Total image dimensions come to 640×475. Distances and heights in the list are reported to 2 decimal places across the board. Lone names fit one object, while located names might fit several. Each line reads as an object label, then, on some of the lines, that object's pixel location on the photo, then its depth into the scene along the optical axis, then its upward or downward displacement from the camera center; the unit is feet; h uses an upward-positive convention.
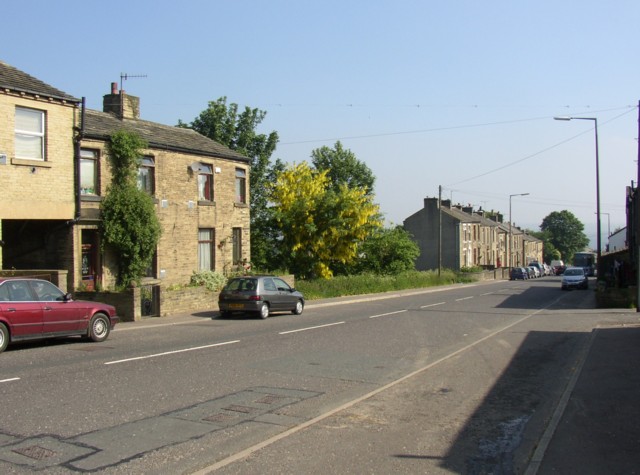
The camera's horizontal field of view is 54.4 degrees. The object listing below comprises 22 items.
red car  40.24 -3.92
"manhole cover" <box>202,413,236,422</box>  24.30 -6.41
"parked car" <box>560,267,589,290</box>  151.84 -6.61
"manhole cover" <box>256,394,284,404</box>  27.76 -6.53
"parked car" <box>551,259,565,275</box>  334.99 -7.83
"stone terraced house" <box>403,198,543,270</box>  252.83 +7.62
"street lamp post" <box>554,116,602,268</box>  115.61 +11.11
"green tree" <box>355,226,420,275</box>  157.99 +0.28
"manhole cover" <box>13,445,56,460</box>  19.24 -6.13
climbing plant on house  72.54 +4.86
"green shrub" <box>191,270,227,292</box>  81.30 -3.13
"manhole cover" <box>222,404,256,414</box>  25.89 -6.45
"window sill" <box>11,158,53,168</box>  62.49 +9.78
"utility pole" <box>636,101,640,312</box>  73.31 -3.34
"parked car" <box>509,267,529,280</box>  244.22 -8.26
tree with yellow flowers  119.75 +6.43
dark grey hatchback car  68.03 -4.53
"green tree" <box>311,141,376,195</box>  204.54 +29.10
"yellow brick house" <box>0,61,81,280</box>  62.28 +9.01
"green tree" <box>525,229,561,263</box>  470.80 +3.62
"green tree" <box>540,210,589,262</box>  502.79 +14.35
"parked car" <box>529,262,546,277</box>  286.25 -7.48
